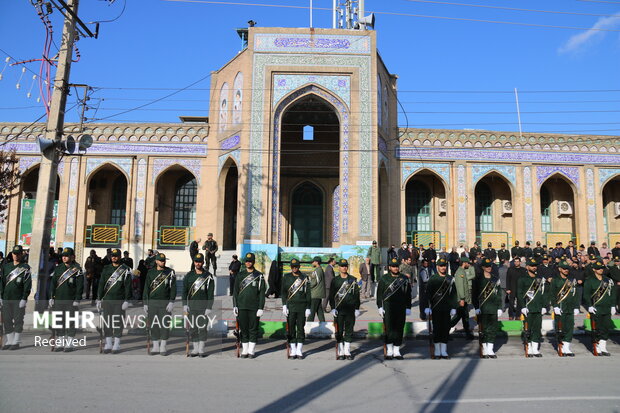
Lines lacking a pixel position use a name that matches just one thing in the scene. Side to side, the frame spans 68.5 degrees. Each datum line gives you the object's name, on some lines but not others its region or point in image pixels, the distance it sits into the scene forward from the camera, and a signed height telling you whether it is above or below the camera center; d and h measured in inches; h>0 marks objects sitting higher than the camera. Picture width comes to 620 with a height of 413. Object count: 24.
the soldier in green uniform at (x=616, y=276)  410.6 -25.6
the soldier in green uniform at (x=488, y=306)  309.9 -42.1
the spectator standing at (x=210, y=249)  624.1 -8.1
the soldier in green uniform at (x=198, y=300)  303.7 -38.8
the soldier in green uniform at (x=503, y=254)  633.8 -11.0
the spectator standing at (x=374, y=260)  608.7 -19.6
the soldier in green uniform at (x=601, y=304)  323.9 -41.7
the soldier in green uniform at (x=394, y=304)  301.3 -40.3
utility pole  415.2 +69.8
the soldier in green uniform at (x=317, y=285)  381.8 -33.7
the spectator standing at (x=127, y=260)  499.2 -19.4
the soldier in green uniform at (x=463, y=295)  353.1 -38.7
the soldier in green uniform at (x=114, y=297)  306.8 -38.6
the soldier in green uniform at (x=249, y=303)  300.4 -39.7
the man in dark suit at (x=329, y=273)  436.8 -27.1
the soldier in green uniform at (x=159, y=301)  304.5 -39.4
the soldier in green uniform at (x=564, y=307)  318.3 -42.9
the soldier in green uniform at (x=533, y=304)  316.5 -40.7
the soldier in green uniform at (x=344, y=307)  302.4 -42.7
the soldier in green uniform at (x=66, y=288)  327.6 -33.0
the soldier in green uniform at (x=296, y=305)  299.9 -41.6
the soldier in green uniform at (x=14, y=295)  318.7 -38.6
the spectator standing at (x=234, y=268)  538.0 -28.4
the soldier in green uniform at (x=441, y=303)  304.8 -39.6
